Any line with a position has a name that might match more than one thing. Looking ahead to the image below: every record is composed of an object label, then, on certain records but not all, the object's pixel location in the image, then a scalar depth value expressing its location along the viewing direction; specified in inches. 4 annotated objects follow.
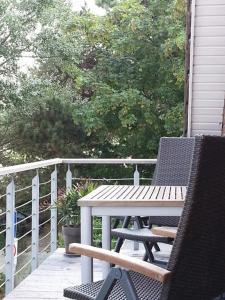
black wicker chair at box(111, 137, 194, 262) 158.1
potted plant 181.6
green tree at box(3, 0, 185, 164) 490.3
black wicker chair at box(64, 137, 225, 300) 57.9
